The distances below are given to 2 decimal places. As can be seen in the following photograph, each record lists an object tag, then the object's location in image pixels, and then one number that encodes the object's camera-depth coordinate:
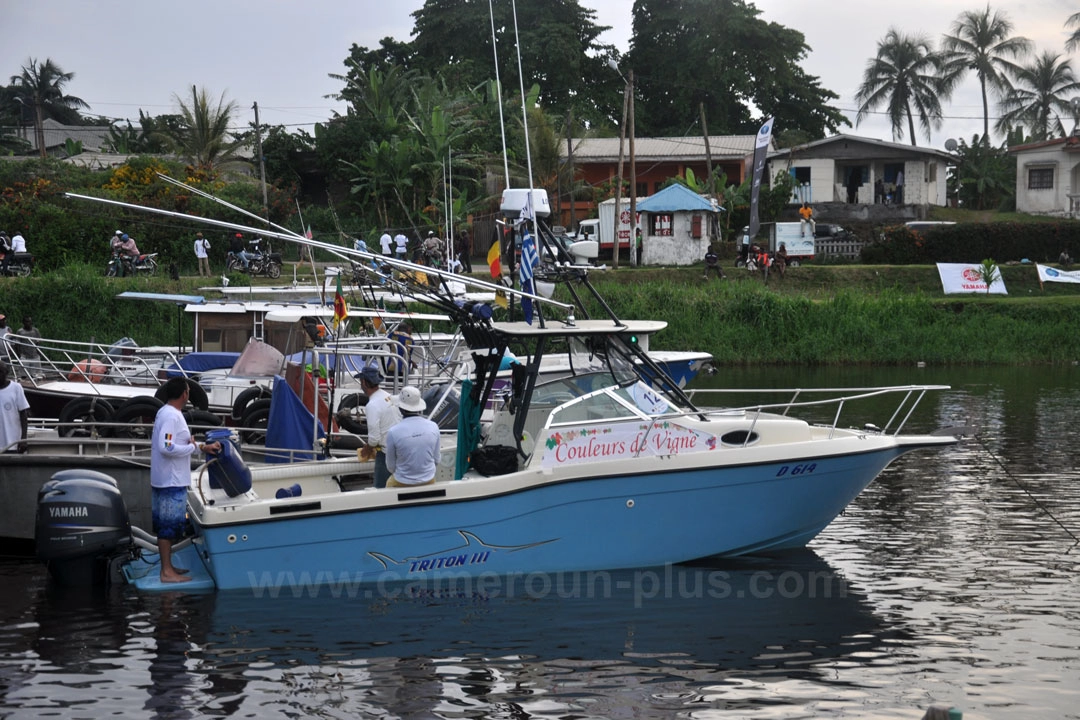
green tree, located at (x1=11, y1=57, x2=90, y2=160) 71.44
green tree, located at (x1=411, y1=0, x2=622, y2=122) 56.31
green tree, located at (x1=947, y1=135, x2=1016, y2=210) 56.56
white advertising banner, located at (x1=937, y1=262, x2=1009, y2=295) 36.38
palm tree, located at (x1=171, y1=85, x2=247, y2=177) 43.00
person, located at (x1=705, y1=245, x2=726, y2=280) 36.56
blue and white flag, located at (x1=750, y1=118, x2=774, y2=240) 37.31
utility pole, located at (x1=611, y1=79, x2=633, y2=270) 39.99
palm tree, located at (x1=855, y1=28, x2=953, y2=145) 66.12
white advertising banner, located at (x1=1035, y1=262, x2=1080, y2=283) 36.91
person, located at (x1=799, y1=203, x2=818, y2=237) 39.69
